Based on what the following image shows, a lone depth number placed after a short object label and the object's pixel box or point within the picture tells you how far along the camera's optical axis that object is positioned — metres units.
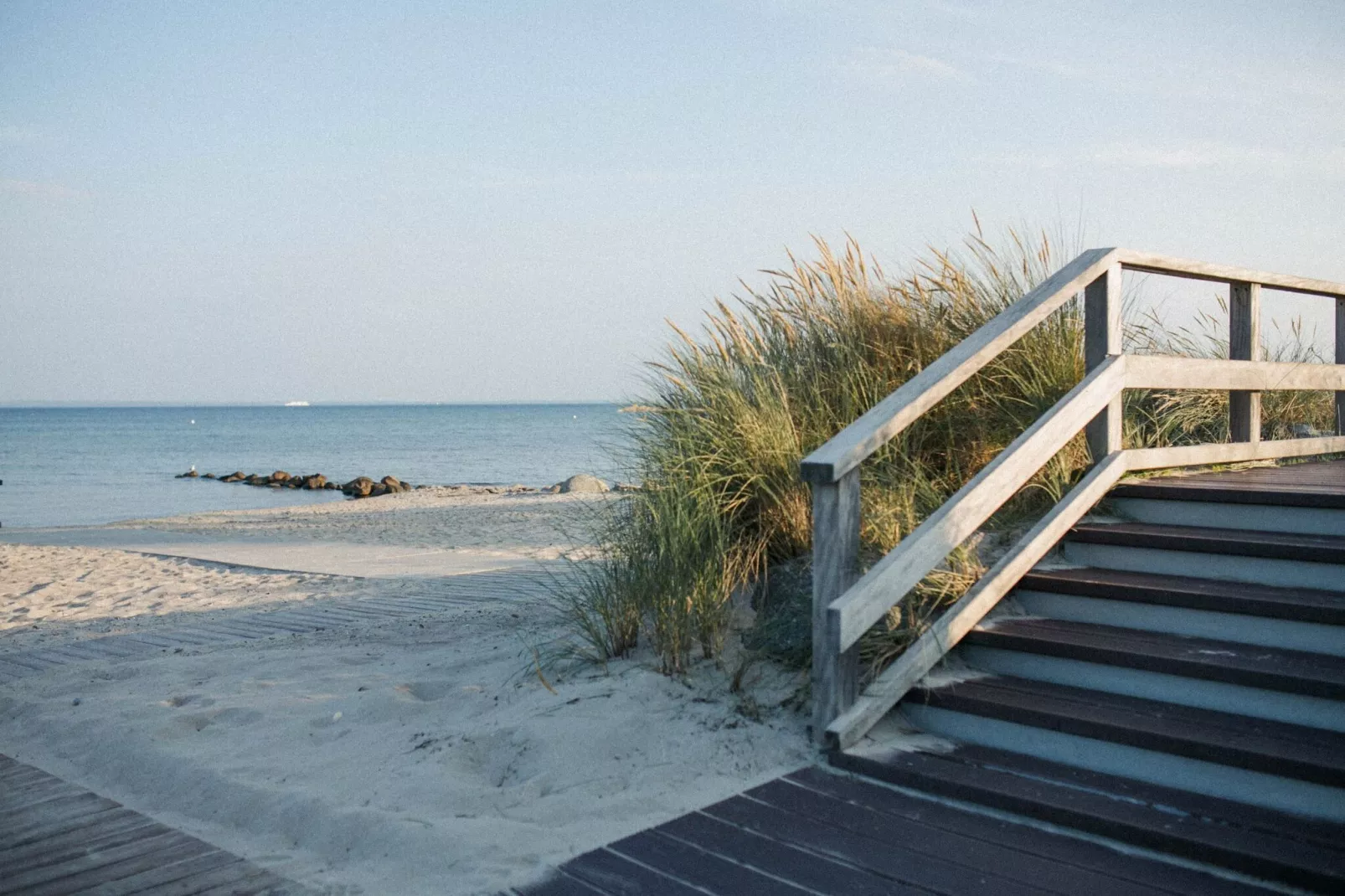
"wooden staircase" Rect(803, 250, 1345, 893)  3.12
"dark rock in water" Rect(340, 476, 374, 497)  27.30
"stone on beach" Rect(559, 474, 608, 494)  22.30
